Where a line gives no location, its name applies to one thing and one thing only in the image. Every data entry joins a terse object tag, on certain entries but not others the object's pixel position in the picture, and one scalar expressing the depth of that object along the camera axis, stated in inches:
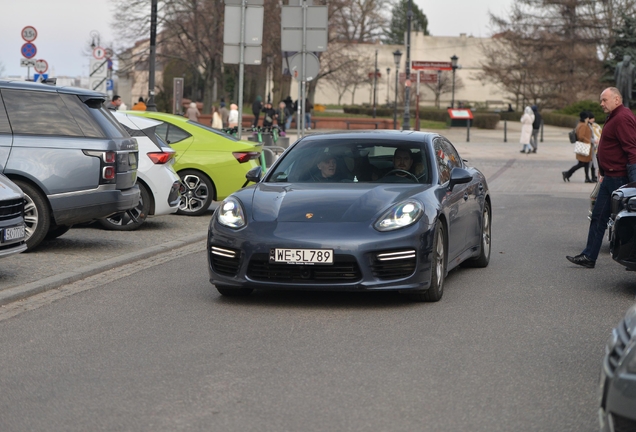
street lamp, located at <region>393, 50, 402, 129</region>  2291.7
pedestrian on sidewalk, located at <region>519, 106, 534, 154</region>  1555.1
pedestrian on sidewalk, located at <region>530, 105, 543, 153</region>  1610.5
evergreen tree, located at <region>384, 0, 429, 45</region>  5954.7
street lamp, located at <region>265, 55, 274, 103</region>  2179.4
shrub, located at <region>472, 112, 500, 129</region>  2516.0
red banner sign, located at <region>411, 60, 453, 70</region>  2057.1
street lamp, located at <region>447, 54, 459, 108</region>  2198.1
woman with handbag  1011.9
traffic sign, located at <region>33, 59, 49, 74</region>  1245.1
